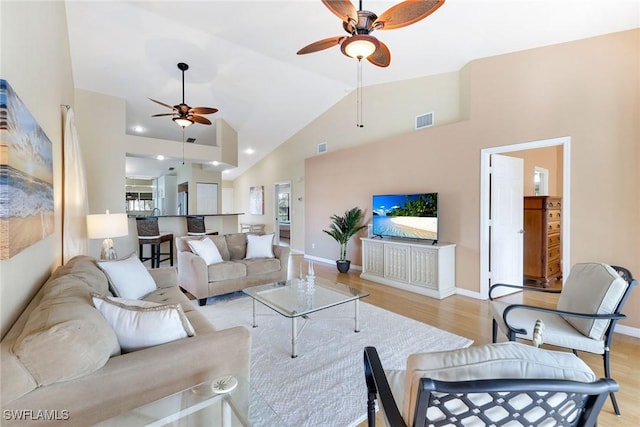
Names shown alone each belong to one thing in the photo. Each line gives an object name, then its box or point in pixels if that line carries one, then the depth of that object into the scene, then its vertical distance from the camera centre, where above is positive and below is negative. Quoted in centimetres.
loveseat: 362 -76
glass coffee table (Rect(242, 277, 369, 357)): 252 -89
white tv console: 402 -88
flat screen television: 422 -12
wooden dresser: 449 -51
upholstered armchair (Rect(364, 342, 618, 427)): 75 -48
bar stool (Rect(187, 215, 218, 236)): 616 -33
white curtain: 287 +15
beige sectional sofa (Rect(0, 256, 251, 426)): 100 -65
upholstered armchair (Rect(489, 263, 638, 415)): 186 -78
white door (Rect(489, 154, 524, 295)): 398 -19
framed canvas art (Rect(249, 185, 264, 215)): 956 +32
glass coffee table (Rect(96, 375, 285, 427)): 119 -87
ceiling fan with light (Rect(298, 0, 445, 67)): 203 +146
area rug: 183 -126
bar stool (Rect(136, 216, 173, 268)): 521 -48
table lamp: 309 -18
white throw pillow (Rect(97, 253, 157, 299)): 237 -60
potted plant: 541 -41
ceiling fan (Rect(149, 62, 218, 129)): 442 +156
